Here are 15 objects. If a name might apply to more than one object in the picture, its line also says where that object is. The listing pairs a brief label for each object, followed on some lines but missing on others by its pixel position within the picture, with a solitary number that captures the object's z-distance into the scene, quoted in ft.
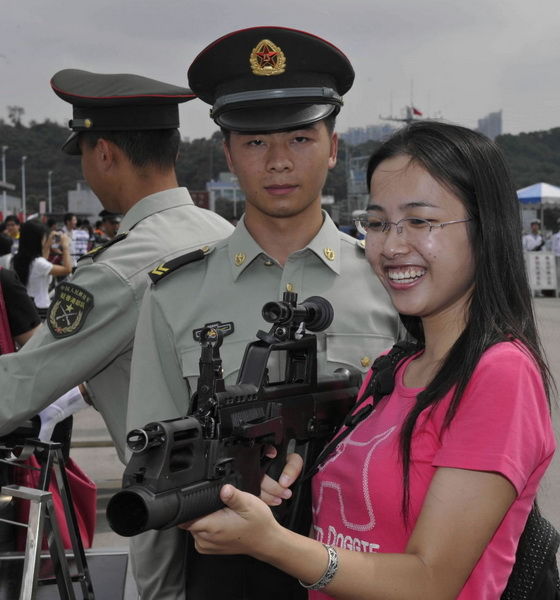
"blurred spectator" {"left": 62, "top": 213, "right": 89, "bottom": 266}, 62.74
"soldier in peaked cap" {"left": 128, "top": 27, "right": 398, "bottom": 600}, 7.07
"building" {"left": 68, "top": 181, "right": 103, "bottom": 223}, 189.37
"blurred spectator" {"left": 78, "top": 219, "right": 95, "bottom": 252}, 78.54
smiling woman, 4.64
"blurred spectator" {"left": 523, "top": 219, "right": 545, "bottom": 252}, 64.80
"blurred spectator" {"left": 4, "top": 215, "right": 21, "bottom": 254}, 57.33
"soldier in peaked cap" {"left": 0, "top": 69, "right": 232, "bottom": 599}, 7.95
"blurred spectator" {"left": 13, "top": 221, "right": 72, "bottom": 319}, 28.40
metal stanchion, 7.88
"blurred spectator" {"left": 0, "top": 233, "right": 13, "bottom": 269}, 27.61
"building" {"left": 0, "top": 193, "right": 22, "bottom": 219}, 245.65
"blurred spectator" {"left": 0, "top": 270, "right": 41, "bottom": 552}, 13.34
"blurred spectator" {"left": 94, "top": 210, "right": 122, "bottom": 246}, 42.68
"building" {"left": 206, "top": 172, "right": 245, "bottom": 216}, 200.20
